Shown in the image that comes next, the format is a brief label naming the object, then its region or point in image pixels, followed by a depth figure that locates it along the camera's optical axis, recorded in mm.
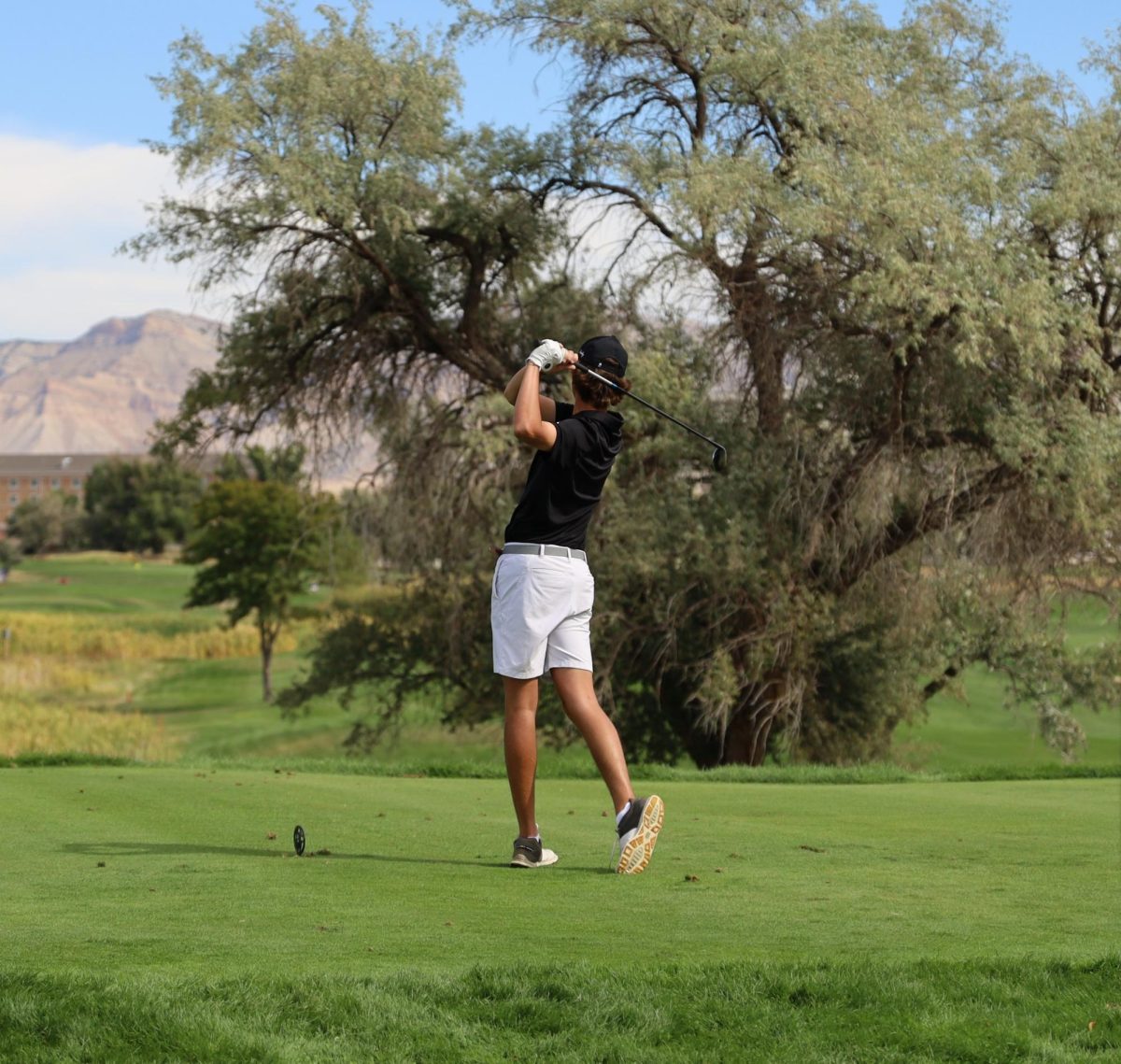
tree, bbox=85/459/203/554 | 121438
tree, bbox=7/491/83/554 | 129000
